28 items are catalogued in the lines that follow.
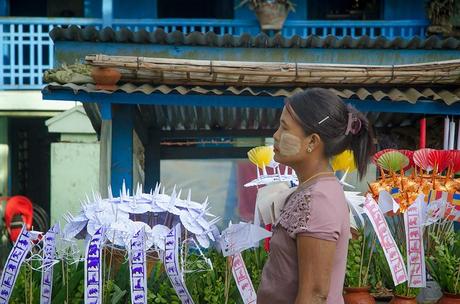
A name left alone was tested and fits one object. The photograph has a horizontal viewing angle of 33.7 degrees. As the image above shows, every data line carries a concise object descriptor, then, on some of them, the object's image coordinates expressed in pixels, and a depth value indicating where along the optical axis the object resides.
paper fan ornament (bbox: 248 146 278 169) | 3.98
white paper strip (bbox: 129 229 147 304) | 3.61
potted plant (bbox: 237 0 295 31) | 10.73
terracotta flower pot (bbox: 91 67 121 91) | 5.29
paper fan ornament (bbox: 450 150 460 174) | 4.24
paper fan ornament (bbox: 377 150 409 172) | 4.22
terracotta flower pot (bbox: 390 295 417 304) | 3.94
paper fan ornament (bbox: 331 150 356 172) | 3.55
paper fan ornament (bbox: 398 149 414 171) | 4.35
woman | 2.24
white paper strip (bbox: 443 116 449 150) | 5.73
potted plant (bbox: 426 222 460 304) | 3.95
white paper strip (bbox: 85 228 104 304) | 3.56
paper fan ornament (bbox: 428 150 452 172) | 4.22
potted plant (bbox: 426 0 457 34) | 10.73
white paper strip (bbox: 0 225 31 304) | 3.80
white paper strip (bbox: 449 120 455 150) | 5.69
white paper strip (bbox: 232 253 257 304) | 3.79
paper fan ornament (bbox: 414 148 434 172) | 4.23
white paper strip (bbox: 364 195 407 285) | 3.77
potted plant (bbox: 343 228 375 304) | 3.96
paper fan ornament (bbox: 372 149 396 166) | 4.27
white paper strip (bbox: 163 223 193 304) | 3.64
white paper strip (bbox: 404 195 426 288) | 3.84
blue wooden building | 5.63
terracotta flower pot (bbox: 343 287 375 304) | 3.94
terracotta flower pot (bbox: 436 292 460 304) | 3.92
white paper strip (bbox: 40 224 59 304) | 3.84
